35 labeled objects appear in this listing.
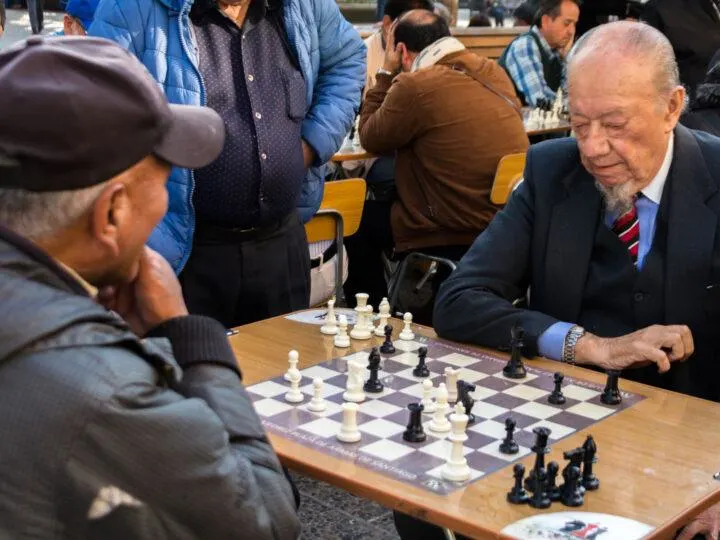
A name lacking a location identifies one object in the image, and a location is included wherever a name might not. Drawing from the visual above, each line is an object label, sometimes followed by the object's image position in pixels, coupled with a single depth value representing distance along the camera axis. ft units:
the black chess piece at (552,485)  6.48
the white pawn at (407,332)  9.57
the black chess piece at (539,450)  6.48
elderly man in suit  9.14
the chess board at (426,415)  7.02
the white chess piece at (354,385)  8.00
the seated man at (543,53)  28.45
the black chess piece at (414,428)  7.30
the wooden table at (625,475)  6.29
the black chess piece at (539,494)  6.39
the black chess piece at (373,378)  8.25
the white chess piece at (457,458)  6.68
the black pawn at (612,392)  8.10
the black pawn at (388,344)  9.20
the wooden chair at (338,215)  15.42
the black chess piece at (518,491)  6.41
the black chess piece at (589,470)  6.63
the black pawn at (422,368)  8.61
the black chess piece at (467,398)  7.64
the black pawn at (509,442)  7.09
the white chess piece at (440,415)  7.44
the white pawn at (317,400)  7.82
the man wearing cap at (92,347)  4.50
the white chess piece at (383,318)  9.69
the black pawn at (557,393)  8.09
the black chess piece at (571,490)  6.43
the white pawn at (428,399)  7.77
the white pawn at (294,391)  8.00
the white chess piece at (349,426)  7.27
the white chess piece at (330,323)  9.65
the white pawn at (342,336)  9.33
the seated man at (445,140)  17.28
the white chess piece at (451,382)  8.17
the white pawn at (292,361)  8.20
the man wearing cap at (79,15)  13.56
